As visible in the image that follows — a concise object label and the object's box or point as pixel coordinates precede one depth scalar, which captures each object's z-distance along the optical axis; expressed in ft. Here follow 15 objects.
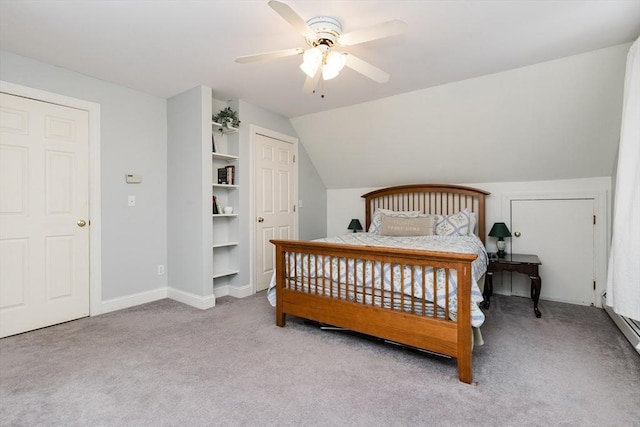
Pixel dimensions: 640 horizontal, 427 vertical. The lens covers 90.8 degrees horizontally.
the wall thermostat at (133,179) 11.03
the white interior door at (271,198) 13.12
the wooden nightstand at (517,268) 10.13
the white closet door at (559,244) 11.34
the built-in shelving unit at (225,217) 12.23
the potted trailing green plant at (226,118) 11.71
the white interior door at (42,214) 8.70
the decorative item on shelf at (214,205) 11.62
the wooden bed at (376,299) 6.29
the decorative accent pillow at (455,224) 12.19
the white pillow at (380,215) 13.37
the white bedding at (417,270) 6.59
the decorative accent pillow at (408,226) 12.34
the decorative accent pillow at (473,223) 12.41
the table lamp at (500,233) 11.63
